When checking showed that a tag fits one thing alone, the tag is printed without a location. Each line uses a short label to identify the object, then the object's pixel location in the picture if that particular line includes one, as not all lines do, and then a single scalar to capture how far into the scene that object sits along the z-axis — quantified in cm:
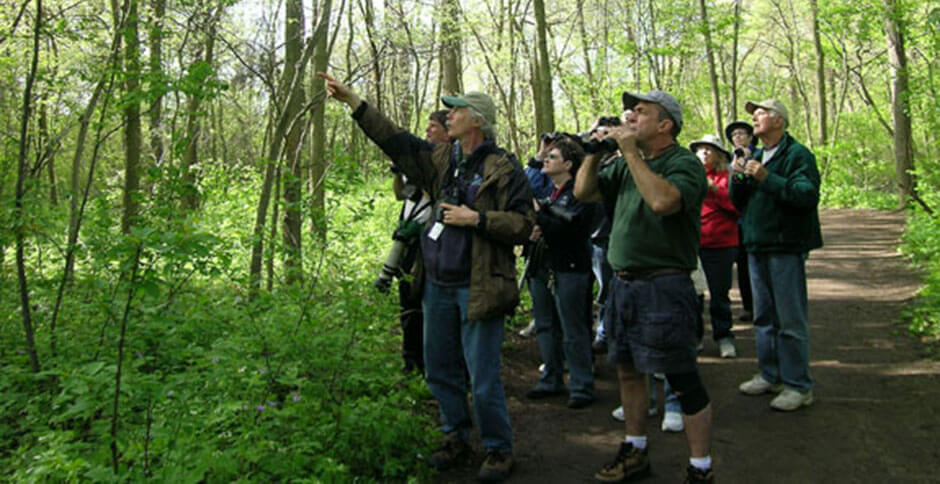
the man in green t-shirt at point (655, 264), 333
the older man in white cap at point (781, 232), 467
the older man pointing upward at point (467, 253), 372
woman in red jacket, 641
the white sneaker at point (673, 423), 448
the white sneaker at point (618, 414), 479
